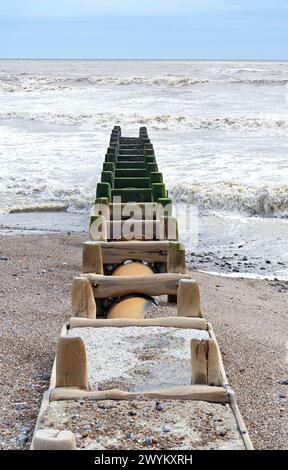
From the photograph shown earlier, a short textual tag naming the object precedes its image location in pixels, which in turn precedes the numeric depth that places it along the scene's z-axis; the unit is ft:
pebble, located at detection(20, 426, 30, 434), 20.77
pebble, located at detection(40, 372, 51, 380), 25.71
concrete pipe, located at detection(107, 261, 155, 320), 28.27
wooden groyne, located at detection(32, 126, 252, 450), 18.26
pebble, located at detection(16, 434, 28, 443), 20.25
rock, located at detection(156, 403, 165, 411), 19.30
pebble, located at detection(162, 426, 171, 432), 18.34
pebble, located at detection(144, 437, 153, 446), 17.78
